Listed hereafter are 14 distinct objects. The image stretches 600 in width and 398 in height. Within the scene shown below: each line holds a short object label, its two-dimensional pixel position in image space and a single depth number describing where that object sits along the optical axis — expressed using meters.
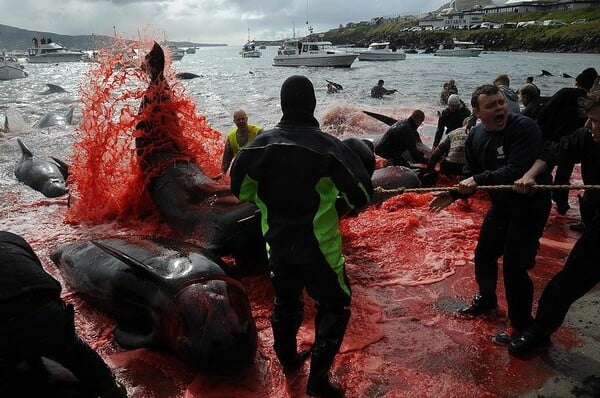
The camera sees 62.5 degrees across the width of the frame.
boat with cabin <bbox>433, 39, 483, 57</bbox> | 72.39
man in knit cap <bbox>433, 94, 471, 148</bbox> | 11.17
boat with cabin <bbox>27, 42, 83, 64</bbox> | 82.81
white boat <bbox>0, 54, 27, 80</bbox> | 49.66
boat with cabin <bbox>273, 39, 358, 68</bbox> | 55.66
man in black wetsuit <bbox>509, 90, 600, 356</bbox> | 3.78
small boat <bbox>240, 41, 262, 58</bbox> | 115.31
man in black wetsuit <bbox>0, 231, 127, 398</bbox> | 2.80
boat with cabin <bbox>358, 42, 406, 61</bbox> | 70.50
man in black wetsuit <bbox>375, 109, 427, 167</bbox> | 10.49
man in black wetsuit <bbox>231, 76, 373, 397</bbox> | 3.53
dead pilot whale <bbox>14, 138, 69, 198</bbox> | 10.81
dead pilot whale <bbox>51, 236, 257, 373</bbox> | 4.19
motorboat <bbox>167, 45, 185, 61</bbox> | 114.44
